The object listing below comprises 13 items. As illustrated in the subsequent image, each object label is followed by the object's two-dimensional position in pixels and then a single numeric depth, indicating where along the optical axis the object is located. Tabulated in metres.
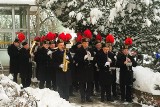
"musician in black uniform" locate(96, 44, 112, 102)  10.45
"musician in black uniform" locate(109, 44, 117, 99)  10.78
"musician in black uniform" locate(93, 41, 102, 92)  10.90
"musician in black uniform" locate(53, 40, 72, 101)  9.70
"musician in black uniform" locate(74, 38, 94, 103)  10.29
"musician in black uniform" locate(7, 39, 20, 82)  12.03
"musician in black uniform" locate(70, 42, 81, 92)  10.70
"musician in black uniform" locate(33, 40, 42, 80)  11.72
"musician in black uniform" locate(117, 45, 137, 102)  10.54
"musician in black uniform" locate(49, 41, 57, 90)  11.01
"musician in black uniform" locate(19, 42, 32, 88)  11.87
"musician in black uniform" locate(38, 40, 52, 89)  11.48
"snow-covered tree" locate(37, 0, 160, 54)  10.80
